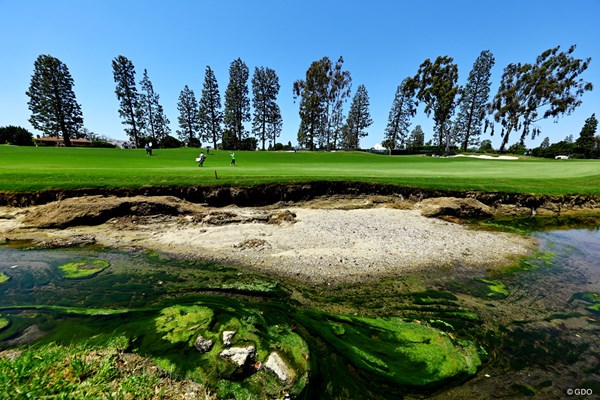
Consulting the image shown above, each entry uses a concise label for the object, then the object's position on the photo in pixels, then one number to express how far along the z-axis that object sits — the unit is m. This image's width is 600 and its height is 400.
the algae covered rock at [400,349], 3.88
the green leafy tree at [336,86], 52.91
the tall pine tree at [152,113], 60.00
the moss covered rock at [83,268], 6.59
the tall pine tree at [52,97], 48.00
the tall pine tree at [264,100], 61.03
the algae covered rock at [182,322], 4.20
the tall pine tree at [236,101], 60.09
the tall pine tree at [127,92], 52.53
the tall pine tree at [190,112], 67.75
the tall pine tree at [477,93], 50.72
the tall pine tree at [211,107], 60.59
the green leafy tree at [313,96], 52.81
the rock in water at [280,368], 3.50
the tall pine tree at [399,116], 57.23
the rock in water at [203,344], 3.90
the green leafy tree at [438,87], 45.09
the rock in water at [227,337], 4.05
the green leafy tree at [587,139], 55.53
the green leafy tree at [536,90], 42.47
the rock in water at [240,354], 3.67
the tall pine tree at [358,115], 70.38
